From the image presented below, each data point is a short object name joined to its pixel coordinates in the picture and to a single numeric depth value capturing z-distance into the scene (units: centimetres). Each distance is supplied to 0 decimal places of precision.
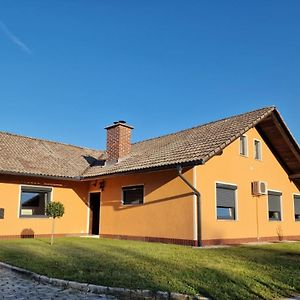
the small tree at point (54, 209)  1354
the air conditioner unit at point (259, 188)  1631
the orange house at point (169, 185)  1409
